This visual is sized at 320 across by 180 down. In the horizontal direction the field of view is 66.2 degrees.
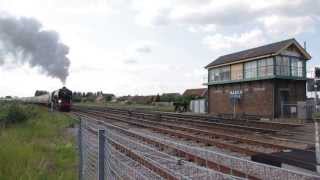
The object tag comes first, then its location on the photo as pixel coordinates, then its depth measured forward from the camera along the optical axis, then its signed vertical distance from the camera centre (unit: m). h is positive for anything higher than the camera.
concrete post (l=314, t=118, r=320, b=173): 5.97 -1.45
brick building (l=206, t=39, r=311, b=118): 21.65 +1.75
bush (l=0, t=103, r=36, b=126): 13.88 -1.10
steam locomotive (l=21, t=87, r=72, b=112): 27.56 -0.19
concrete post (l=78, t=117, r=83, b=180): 4.60 -1.08
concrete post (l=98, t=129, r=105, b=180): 2.89 -0.68
